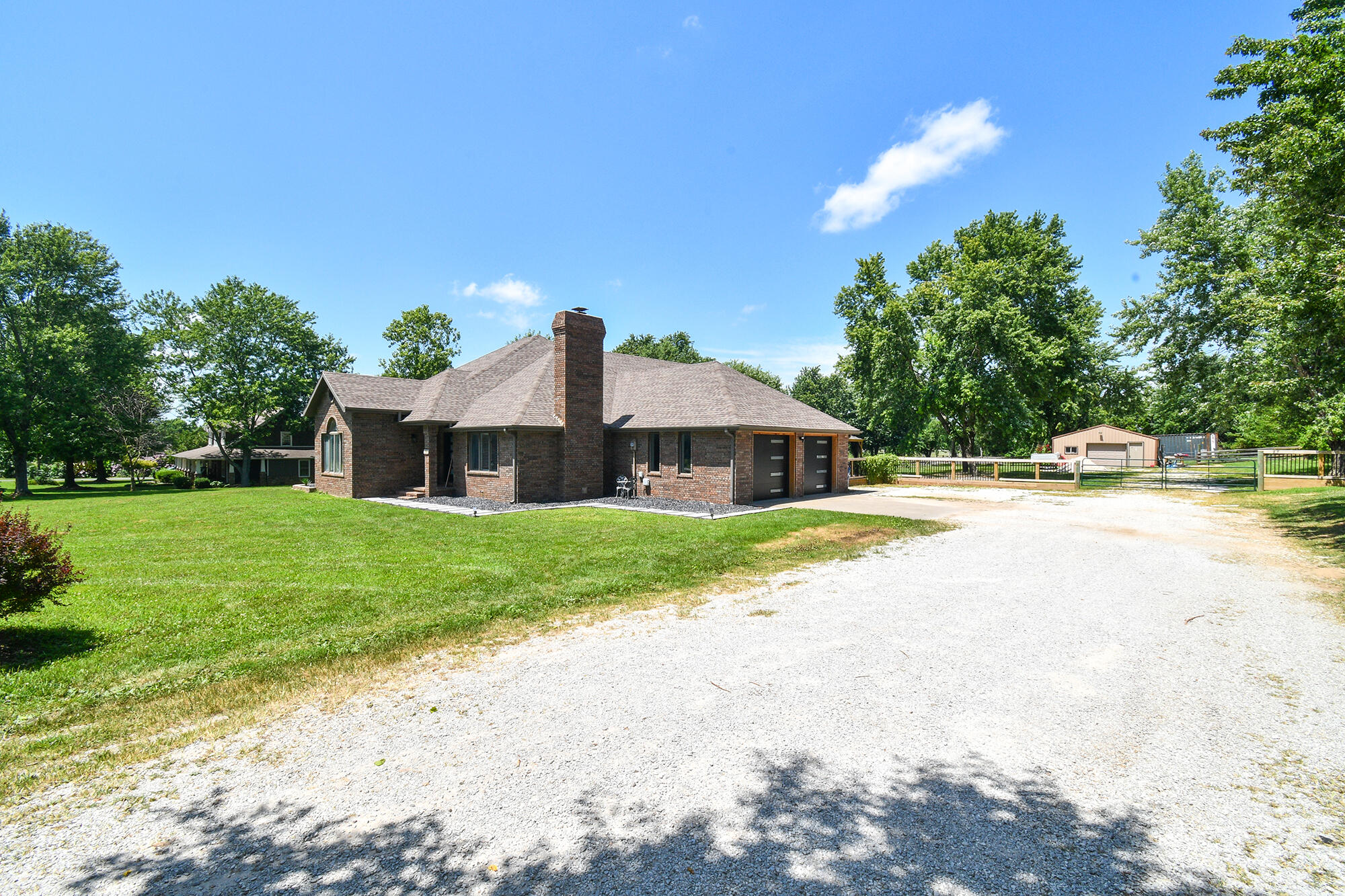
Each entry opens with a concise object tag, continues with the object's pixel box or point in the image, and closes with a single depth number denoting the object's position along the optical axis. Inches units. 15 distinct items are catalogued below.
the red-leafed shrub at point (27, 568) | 211.6
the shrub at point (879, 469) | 1112.4
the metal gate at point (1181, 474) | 1066.7
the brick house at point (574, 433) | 745.6
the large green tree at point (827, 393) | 2290.8
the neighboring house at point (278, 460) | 1422.2
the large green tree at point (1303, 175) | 419.8
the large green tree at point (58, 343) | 1139.9
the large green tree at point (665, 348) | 2220.7
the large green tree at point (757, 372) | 2412.6
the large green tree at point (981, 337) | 1234.0
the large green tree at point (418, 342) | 1583.4
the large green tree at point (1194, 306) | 1028.5
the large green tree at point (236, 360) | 1302.9
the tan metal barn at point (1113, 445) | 1897.1
